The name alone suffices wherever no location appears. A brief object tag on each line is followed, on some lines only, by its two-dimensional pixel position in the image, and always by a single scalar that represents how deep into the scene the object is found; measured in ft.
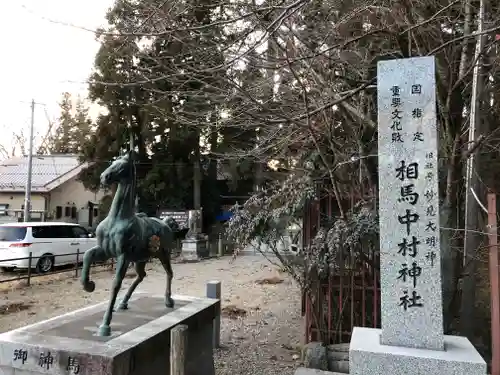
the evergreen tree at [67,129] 94.58
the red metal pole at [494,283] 13.42
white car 37.32
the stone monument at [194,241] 59.41
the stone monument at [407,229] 10.49
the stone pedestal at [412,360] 9.43
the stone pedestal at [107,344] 10.36
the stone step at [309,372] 13.96
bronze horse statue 12.53
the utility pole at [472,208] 14.26
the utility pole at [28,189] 54.24
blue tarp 75.05
